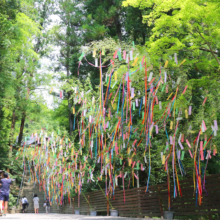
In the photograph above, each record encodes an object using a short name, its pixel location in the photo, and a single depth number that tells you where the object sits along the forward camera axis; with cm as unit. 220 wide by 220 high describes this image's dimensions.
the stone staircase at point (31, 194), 1834
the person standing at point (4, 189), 682
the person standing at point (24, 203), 1669
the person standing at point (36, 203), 1595
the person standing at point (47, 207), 1728
